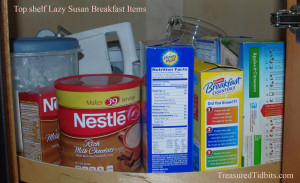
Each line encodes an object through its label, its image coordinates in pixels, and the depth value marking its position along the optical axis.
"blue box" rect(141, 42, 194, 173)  0.47
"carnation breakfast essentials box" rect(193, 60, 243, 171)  0.48
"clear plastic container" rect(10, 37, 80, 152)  0.56
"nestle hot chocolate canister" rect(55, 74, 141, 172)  0.48
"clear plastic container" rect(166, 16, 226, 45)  0.73
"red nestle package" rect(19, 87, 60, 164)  0.54
